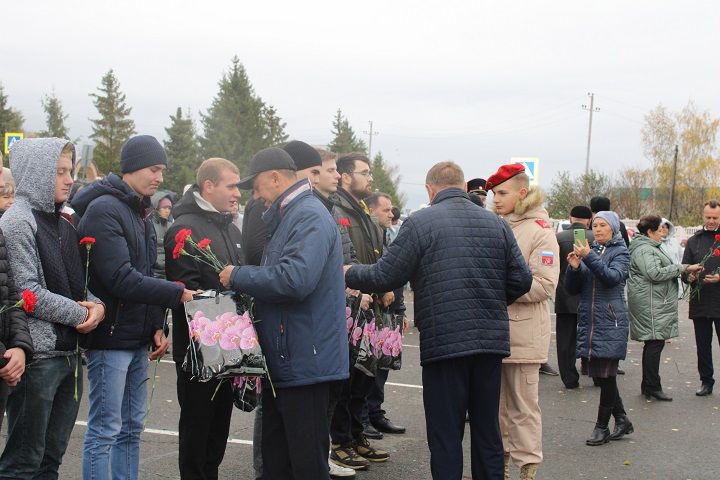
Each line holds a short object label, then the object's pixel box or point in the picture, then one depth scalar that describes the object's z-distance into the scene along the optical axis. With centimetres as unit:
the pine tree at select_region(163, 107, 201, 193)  5800
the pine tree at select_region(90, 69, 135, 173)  6309
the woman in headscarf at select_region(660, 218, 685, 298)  933
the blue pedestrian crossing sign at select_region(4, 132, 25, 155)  1705
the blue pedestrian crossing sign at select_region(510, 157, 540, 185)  1558
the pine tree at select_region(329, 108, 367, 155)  7869
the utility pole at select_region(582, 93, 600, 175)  7088
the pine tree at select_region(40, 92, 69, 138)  6431
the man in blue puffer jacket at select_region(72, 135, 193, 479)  434
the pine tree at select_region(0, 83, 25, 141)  5331
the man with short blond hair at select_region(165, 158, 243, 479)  470
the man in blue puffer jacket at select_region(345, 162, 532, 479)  464
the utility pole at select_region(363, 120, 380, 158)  10302
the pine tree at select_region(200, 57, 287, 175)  5872
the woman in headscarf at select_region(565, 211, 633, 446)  691
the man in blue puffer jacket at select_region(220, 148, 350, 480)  385
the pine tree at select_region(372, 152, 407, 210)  8066
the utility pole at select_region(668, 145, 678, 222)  5384
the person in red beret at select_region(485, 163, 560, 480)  541
